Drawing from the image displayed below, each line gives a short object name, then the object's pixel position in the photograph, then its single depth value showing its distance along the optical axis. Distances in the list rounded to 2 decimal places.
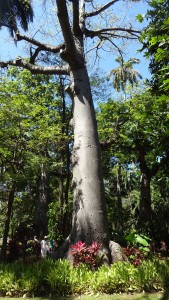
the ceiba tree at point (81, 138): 6.99
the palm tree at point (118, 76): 26.16
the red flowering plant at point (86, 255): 6.12
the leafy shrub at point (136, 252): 6.36
